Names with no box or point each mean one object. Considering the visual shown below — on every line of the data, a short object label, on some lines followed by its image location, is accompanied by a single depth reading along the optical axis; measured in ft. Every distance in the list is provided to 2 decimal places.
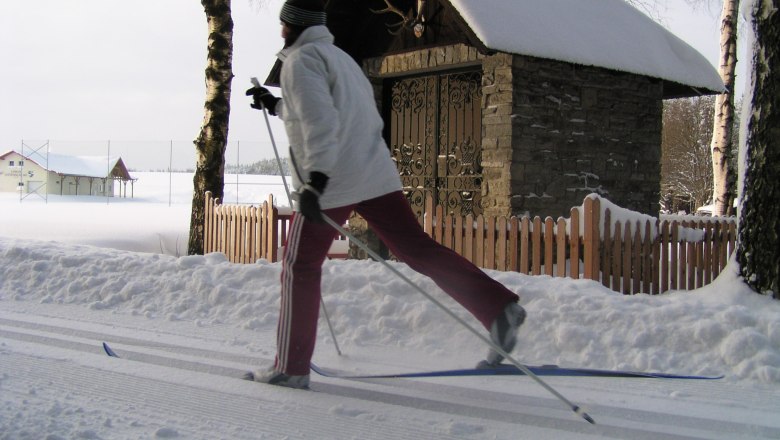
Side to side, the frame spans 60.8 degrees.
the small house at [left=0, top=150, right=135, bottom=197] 126.62
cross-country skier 10.60
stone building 27.09
